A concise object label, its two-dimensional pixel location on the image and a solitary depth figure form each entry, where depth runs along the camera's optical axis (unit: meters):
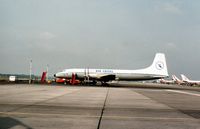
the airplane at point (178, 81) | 114.97
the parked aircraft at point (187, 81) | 104.09
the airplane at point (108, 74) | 56.25
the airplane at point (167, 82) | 138.25
